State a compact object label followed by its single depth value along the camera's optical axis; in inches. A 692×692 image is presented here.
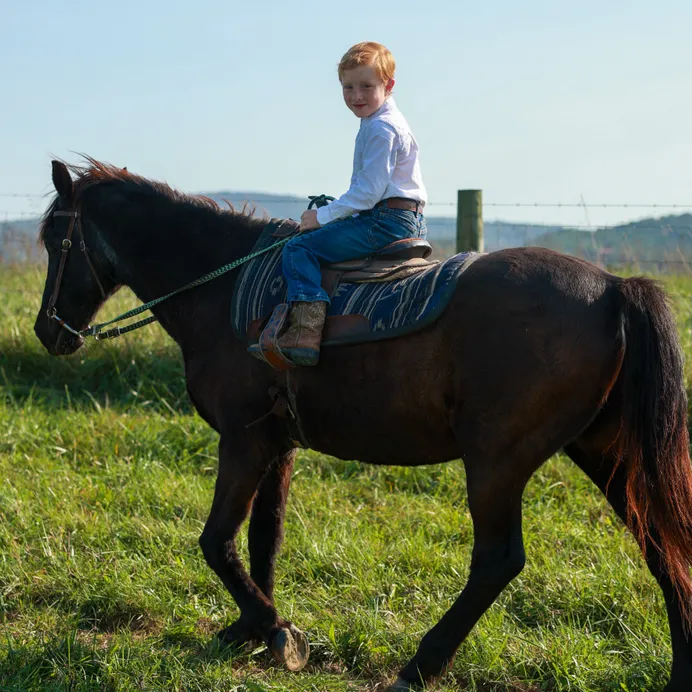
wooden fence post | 313.1
